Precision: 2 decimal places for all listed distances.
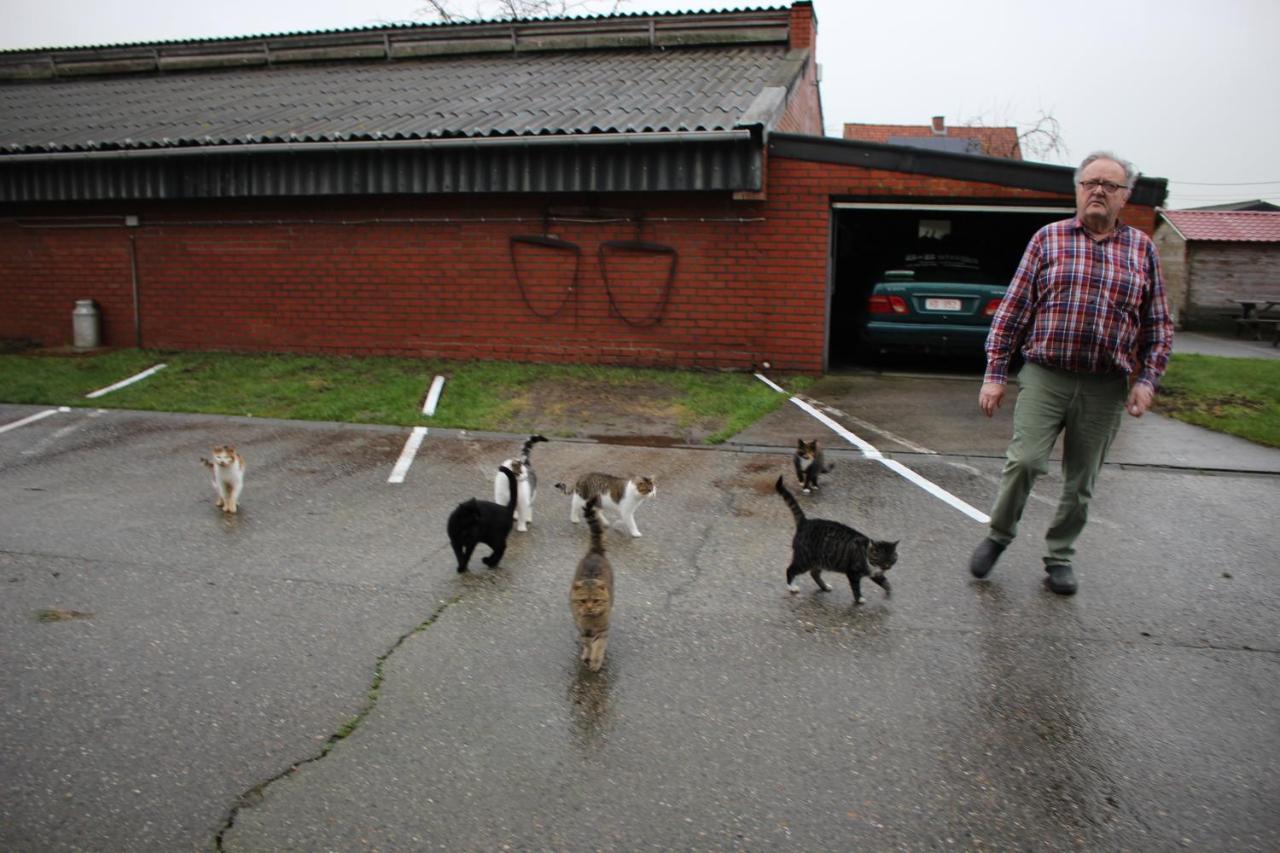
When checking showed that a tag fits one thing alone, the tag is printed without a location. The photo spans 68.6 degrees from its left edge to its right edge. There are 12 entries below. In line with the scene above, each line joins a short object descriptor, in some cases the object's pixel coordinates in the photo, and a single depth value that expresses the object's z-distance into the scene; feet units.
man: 15.35
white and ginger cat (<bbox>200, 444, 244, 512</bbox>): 20.61
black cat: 17.01
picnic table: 72.08
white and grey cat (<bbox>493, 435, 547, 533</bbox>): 19.60
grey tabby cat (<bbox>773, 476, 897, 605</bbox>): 15.62
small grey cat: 22.70
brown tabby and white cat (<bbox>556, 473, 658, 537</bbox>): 19.58
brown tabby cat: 13.19
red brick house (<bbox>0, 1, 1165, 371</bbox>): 36.42
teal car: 37.29
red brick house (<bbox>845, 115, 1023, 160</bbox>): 86.38
